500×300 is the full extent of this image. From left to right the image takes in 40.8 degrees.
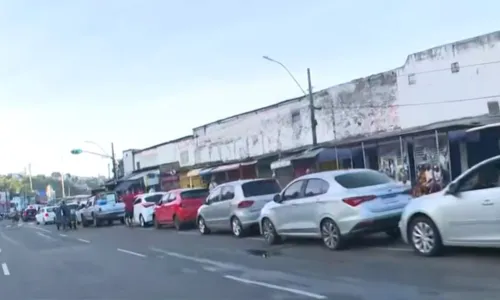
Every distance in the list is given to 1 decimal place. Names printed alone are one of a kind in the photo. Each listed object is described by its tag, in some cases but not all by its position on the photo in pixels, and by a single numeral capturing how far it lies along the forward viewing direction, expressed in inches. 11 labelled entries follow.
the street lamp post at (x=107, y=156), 2150.6
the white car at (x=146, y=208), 1249.4
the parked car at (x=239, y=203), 761.0
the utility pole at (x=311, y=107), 1143.6
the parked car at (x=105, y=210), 1475.1
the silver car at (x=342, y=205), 522.9
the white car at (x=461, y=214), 403.5
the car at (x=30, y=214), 2701.8
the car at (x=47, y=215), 2020.7
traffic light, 2150.6
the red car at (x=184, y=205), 1015.6
